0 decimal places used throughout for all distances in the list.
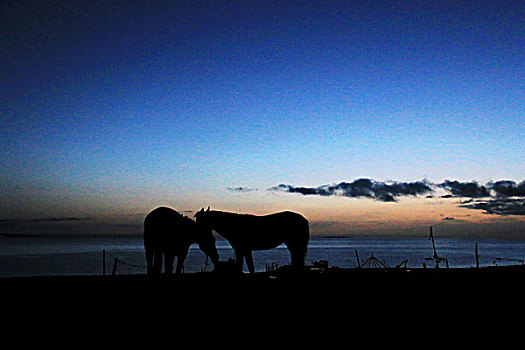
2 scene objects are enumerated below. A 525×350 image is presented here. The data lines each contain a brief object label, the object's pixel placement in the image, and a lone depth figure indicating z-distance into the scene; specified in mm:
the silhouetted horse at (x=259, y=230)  16719
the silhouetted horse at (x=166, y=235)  15852
